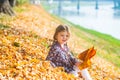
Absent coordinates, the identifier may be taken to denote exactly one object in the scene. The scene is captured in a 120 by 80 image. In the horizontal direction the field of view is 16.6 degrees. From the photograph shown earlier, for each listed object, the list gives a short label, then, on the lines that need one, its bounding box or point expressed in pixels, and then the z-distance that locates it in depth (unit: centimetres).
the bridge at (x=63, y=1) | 10968
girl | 810
